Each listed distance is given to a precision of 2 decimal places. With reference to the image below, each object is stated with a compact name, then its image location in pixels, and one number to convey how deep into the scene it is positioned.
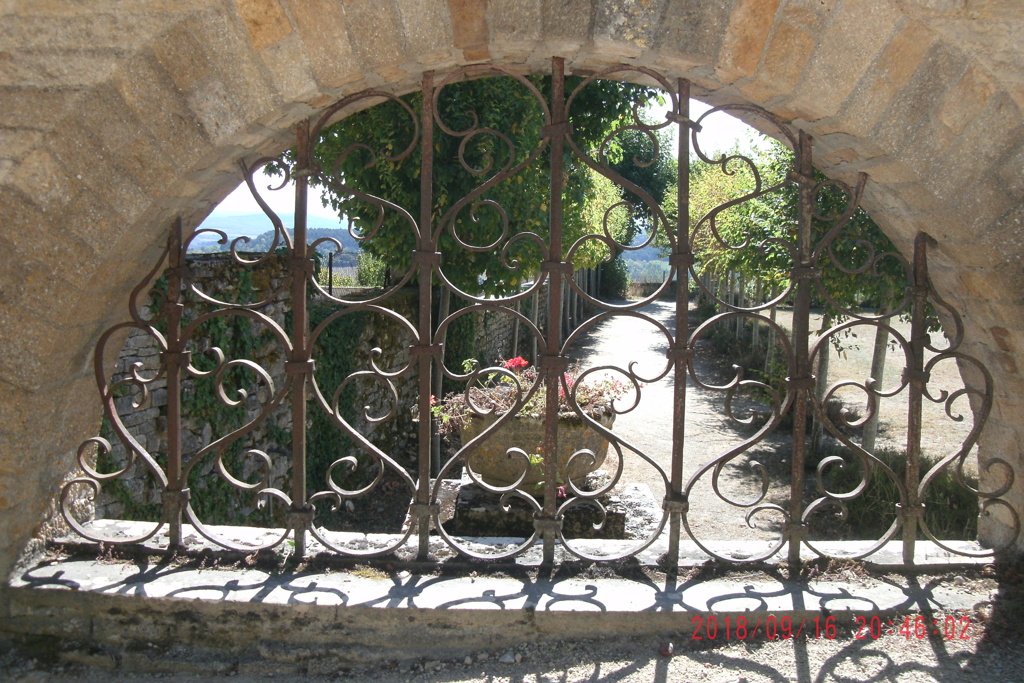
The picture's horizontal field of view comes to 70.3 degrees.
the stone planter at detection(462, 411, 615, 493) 4.45
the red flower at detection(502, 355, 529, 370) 4.70
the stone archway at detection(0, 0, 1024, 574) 1.87
